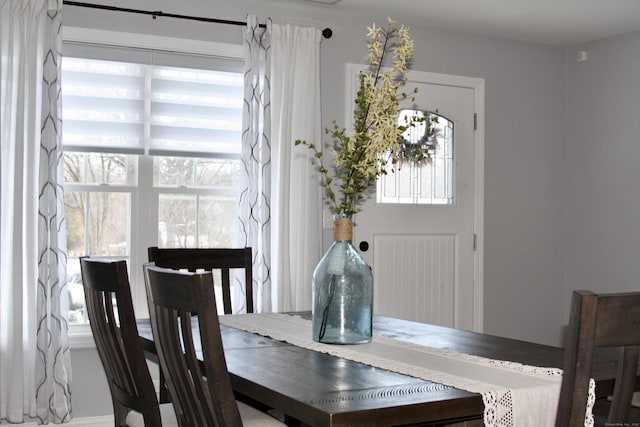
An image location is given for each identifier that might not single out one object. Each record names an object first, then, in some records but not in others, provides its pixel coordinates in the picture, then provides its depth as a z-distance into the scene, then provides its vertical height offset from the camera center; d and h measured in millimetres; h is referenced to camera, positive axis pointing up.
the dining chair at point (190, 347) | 1657 -308
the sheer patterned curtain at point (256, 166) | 4387 +230
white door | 4938 -188
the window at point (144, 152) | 4184 +295
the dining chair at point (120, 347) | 2123 -389
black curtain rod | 4090 +1034
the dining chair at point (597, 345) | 1359 -230
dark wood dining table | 1612 -402
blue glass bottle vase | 2316 -242
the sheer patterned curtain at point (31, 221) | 3854 -72
